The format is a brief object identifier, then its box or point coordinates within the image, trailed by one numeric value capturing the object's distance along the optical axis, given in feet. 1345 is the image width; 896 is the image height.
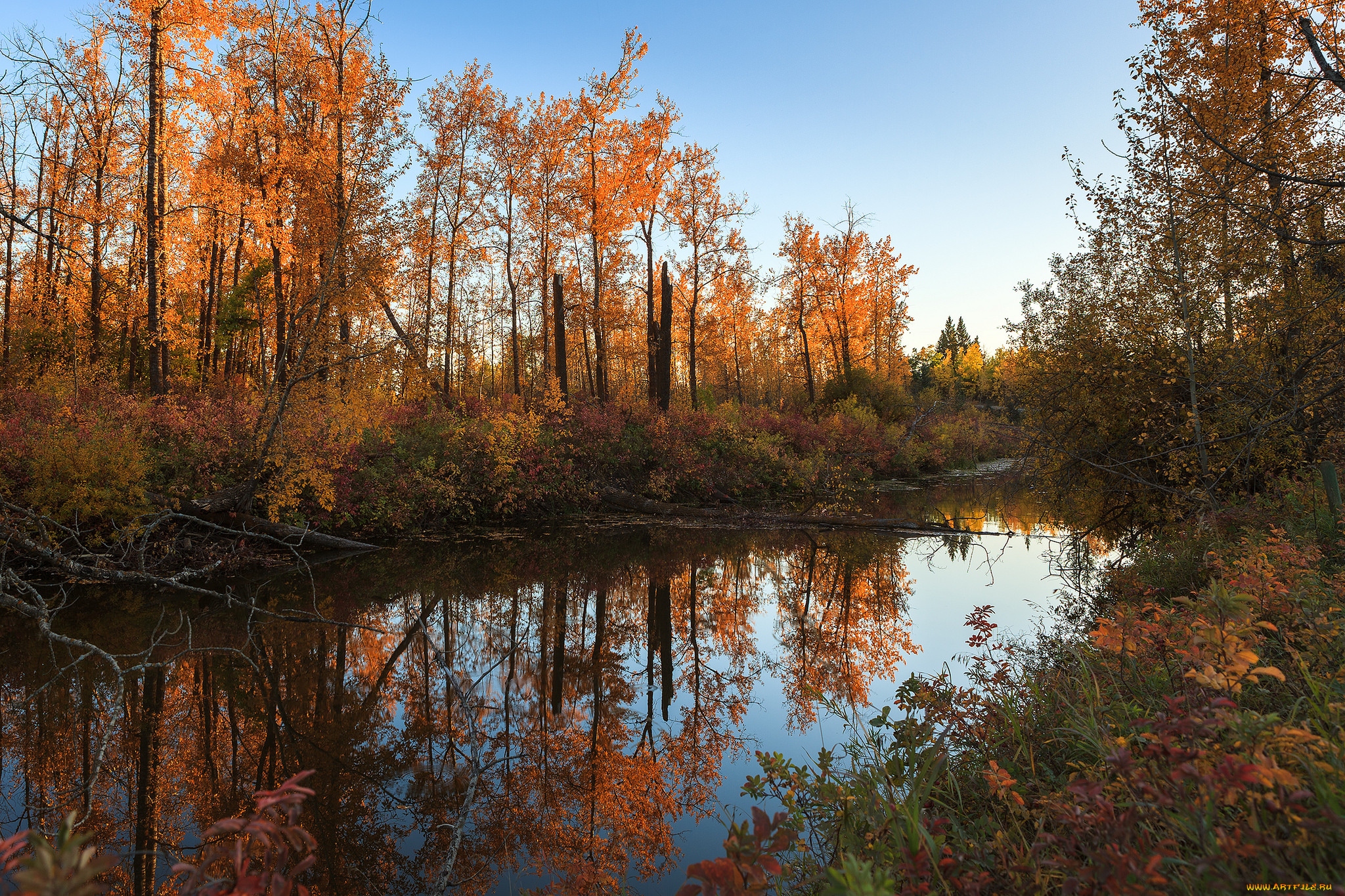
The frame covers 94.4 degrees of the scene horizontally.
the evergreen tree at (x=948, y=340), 251.39
